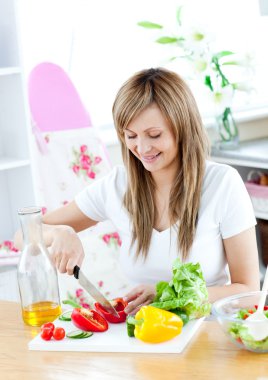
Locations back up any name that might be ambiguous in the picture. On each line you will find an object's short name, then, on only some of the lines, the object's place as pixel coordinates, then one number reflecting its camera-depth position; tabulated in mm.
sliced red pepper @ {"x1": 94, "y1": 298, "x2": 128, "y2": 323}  2140
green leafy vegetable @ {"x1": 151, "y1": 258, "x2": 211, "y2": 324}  2069
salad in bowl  1923
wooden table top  1886
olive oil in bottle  2165
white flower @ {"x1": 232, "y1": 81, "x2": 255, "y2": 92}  3793
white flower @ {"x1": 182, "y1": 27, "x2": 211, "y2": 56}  3660
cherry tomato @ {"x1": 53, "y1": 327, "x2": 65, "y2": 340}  2062
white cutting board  1988
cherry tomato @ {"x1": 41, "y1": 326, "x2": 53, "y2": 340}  2063
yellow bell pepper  2005
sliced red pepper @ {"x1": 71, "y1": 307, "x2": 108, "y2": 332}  2095
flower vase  3827
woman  2403
